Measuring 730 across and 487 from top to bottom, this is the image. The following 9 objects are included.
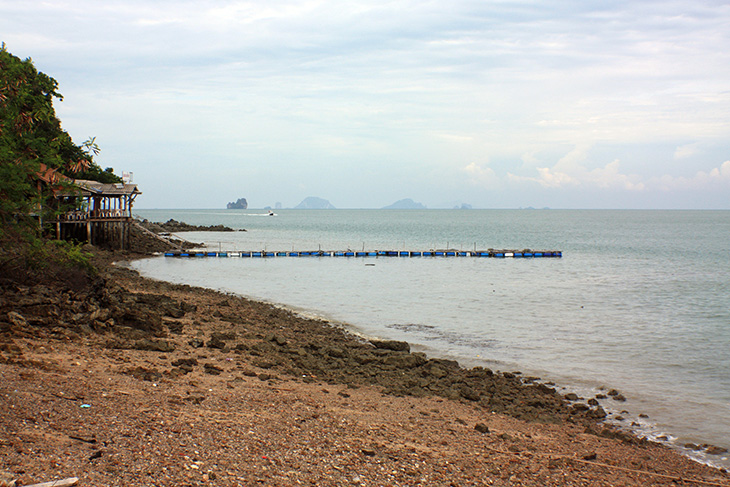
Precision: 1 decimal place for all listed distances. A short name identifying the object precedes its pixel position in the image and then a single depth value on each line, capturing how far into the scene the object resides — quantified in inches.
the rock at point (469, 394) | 574.8
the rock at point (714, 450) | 488.7
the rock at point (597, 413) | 561.3
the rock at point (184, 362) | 546.3
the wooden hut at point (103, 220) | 1943.8
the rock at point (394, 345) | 788.0
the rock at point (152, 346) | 587.2
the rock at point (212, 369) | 546.0
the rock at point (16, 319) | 560.9
